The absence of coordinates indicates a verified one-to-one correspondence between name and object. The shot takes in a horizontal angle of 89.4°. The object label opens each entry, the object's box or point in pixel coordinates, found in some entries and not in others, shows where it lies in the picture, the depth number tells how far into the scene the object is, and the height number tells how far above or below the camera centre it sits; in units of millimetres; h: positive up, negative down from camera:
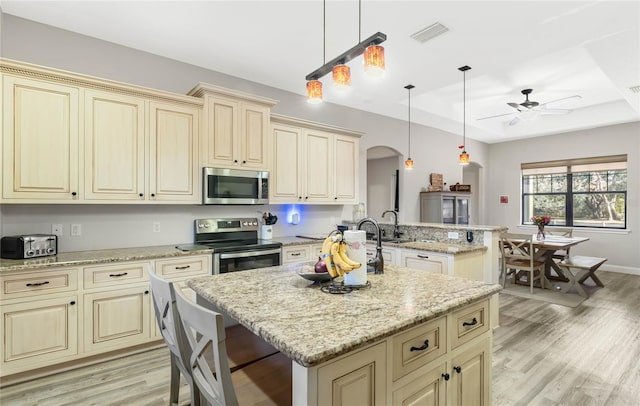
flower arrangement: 5336 -277
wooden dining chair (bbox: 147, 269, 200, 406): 1367 -530
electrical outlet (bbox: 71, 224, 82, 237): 2910 -241
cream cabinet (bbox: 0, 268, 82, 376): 2258 -841
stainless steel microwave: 3298 +189
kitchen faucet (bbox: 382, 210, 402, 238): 4191 -377
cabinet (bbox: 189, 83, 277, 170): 3289 +807
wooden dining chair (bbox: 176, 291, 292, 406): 1040 -681
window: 6160 +261
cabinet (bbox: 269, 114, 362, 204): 3948 +545
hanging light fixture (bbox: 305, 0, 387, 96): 1707 +791
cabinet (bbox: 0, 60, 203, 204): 2449 +539
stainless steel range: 3178 -434
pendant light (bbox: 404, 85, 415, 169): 5086 +636
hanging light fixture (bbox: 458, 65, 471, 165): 3777 +1580
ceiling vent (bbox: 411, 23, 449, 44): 2865 +1566
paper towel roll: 1616 -232
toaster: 2447 -332
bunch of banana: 1543 -268
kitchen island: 1001 -447
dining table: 4589 -665
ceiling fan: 4703 +1424
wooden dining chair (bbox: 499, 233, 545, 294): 4617 -758
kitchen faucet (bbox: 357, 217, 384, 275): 1953 -360
